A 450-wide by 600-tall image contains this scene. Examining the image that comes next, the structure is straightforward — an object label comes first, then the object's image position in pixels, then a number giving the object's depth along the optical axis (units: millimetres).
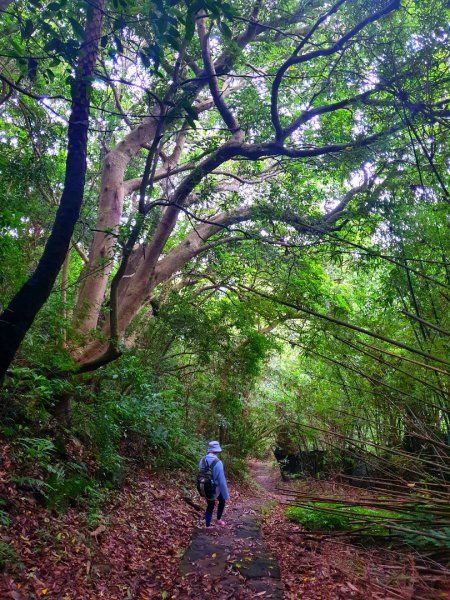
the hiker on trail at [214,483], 6641
